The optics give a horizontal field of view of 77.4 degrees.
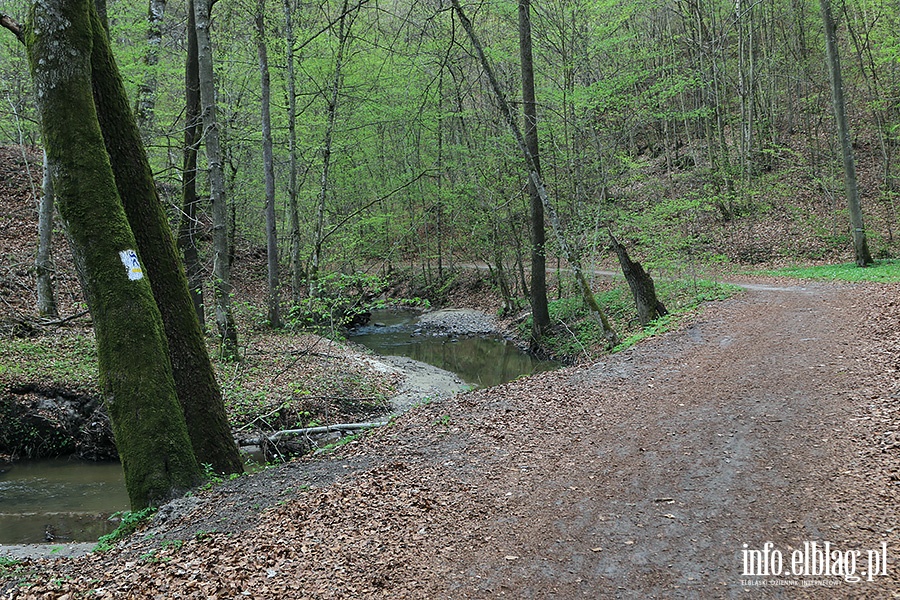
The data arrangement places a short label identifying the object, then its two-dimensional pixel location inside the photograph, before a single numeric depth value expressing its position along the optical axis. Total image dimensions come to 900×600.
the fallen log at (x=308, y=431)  8.09
